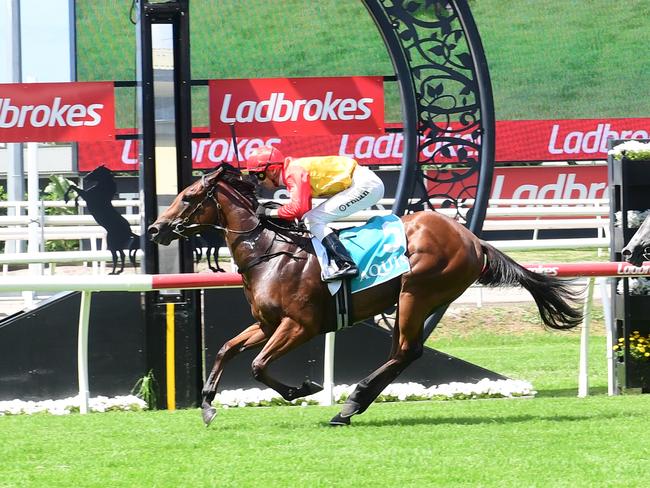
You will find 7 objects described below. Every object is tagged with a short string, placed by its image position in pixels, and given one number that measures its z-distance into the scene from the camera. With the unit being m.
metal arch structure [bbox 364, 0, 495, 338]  17.44
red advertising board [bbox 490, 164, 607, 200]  41.97
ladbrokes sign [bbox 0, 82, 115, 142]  16.87
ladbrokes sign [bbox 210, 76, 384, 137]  17.09
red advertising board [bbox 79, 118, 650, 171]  40.25
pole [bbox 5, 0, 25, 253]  27.64
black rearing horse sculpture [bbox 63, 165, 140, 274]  17.41
